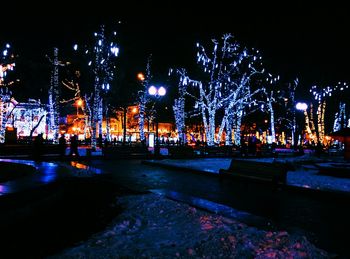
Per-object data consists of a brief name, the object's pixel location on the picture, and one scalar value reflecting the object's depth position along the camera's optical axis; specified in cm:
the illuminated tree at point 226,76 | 3397
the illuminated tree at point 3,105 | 3204
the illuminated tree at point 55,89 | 3325
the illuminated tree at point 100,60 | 3034
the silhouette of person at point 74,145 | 2532
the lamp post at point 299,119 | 3719
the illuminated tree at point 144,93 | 4103
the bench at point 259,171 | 1227
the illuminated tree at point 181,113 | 4039
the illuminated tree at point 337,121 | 5525
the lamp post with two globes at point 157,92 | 2688
